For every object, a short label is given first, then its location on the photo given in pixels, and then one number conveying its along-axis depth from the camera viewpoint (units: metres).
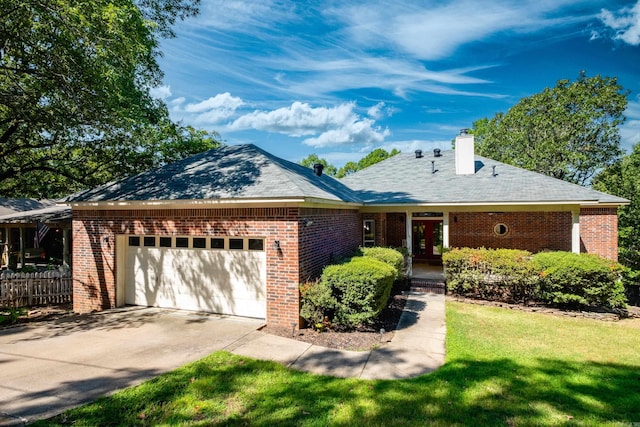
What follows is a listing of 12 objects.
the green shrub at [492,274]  9.82
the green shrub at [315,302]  7.03
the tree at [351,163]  49.69
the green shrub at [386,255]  9.57
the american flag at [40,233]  17.62
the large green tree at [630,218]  18.33
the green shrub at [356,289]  6.94
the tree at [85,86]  7.89
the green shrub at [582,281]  8.87
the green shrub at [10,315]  8.10
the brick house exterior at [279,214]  7.35
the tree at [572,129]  24.80
